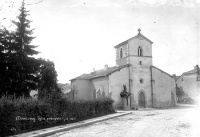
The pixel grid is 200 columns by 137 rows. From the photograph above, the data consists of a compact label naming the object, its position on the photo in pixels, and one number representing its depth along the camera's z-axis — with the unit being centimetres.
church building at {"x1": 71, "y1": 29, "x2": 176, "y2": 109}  3122
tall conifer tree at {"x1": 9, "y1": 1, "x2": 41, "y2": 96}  2317
